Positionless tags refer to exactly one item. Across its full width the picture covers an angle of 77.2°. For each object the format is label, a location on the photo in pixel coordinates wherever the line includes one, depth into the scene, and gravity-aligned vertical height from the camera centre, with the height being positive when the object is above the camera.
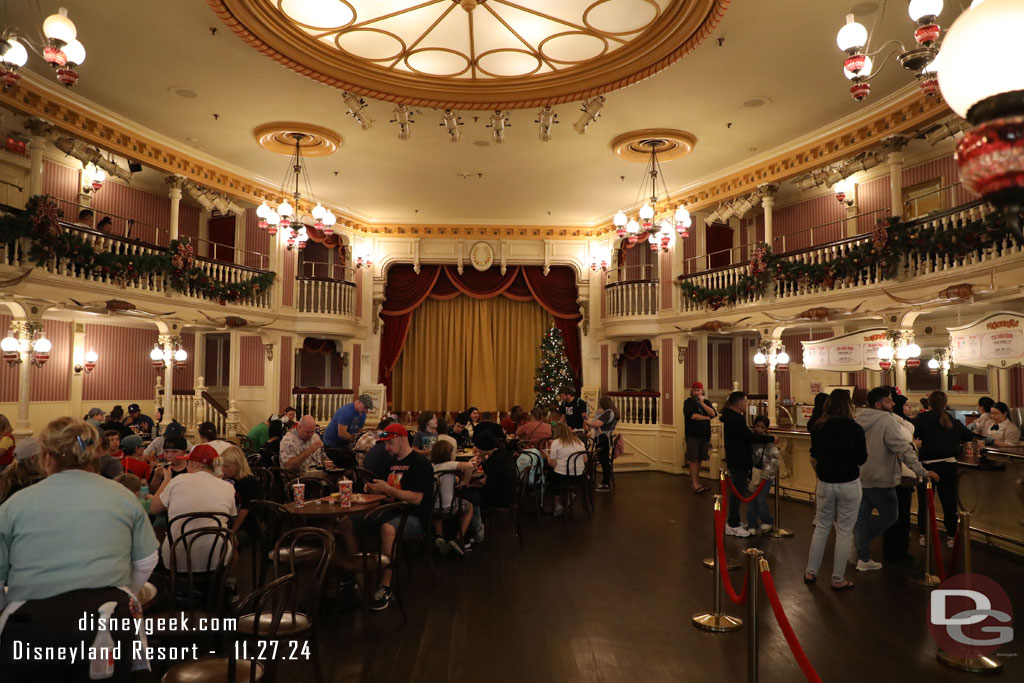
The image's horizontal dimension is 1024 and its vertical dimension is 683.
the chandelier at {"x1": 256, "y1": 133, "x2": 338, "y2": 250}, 8.73 +2.16
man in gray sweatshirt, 5.16 -0.64
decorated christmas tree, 13.66 +0.12
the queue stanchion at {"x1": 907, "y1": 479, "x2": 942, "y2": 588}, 5.10 -1.60
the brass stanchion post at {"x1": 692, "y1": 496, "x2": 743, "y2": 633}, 4.21 -1.63
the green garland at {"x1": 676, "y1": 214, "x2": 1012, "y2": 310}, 7.12 +1.60
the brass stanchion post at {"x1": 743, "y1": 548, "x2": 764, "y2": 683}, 3.10 -1.17
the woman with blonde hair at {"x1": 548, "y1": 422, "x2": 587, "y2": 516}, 7.65 -1.00
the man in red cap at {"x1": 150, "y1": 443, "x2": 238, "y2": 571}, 3.79 -0.73
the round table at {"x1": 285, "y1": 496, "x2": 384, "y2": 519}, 4.24 -0.90
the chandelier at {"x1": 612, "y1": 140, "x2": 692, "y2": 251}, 8.88 +2.18
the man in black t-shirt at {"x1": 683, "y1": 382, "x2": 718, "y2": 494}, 9.60 -0.83
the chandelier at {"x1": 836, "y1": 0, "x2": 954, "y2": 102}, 3.58 +1.96
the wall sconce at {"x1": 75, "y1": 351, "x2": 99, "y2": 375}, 11.66 +0.22
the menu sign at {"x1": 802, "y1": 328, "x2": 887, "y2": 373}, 8.48 +0.38
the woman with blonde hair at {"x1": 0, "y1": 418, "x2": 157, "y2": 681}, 2.21 -0.65
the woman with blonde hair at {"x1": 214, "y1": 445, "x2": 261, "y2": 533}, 4.63 -0.74
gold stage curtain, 15.25 +0.53
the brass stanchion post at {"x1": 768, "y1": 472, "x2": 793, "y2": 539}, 6.80 -1.64
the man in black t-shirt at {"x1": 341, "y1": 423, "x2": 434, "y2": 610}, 4.75 -0.86
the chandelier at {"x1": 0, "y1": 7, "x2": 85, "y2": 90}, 3.93 +1.99
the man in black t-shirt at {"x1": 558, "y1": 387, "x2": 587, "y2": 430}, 10.27 -0.55
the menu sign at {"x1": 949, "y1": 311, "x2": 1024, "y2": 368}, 6.48 +0.40
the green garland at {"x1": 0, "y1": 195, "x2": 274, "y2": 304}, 7.53 +1.62
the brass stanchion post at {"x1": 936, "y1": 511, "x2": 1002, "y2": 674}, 3.59 -1.61
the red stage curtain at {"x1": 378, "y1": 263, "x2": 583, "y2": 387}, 14.59 +1.93
